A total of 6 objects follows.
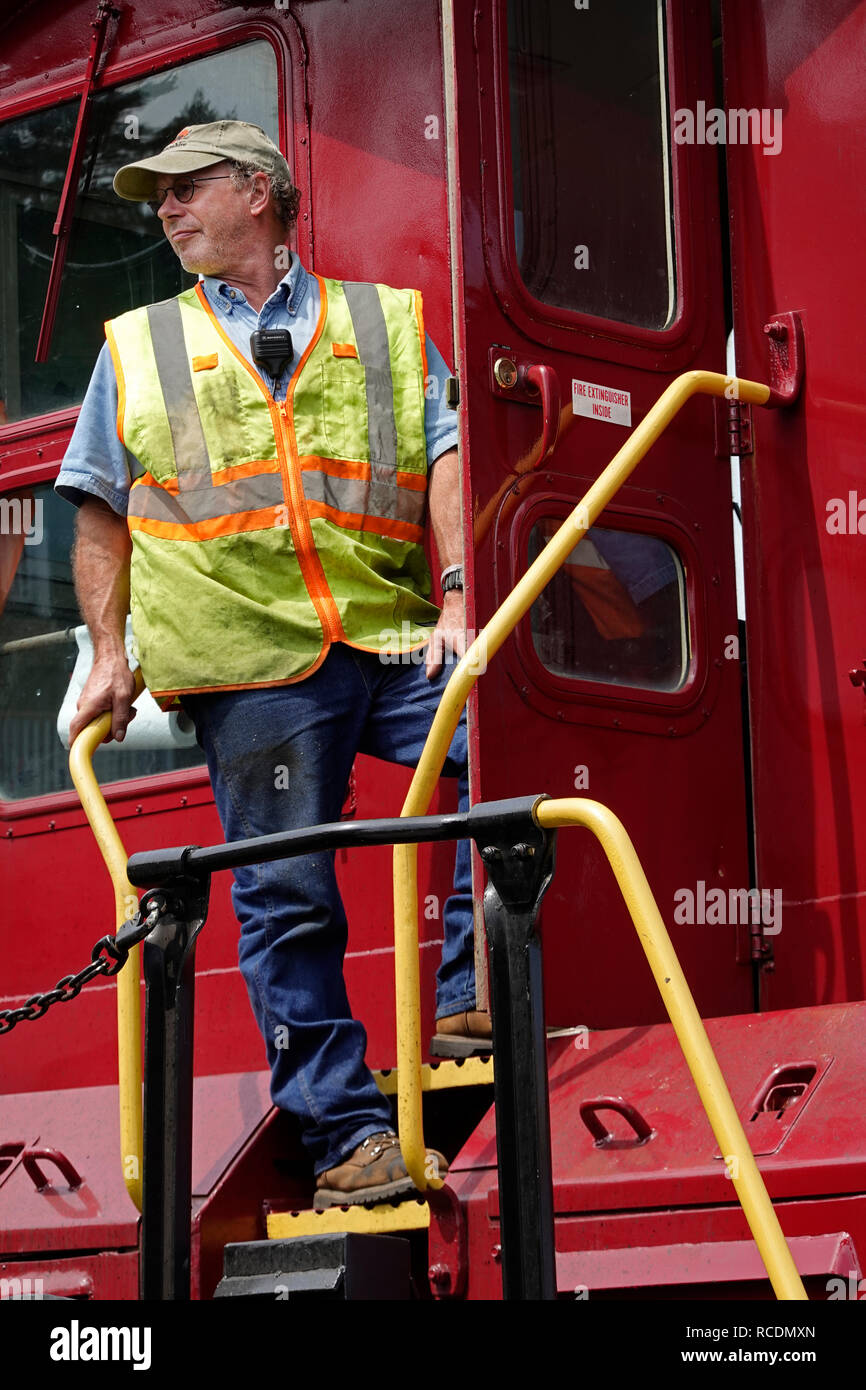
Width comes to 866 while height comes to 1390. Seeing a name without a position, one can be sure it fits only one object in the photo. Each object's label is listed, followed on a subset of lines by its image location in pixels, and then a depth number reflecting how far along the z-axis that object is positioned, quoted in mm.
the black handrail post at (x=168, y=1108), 4523
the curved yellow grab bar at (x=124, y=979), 6473
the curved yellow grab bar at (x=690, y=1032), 4234
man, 6734
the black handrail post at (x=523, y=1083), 4051
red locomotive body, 6656
